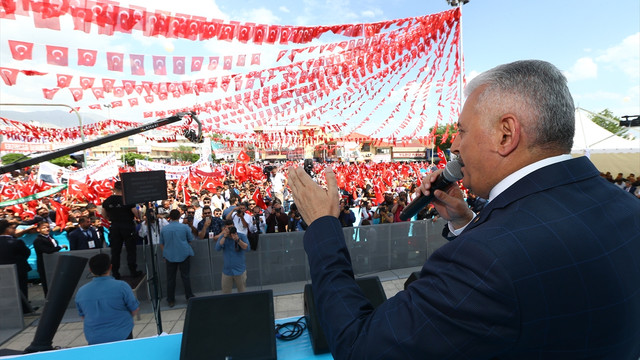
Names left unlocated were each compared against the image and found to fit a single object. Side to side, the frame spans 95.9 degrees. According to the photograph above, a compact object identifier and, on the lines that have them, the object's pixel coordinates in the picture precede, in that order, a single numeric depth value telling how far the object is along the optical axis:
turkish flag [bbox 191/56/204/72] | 5.32
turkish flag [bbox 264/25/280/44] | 5.10
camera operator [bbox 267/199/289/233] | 8.52
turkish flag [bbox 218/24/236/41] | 4.70
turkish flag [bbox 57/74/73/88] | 4.89
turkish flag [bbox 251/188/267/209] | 9.49
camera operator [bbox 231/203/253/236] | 6.44
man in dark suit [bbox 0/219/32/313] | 5.59
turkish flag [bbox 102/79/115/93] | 5.44
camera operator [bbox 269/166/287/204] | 12.08
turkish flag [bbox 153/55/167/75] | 4.99
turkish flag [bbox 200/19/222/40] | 4.53
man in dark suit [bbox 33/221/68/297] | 6.00
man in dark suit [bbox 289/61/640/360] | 0.62
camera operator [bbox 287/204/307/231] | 8.32
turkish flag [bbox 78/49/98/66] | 4.31
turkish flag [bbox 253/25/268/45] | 4.98
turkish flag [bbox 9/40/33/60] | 3.77
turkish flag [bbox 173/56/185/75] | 5.13
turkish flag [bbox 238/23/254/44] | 4.84
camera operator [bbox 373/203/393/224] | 8.62
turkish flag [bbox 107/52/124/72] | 4.51
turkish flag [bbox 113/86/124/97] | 5.58
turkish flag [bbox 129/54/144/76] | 4.68
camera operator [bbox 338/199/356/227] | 8.53
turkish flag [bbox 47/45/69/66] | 4.07
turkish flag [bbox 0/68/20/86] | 4.15
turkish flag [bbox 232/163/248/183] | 14.15
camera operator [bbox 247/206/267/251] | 6.56
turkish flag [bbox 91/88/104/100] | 5.44
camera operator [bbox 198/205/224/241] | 6.80
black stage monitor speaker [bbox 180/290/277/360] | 2.10
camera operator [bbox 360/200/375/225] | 9.46
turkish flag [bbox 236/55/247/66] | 5.73
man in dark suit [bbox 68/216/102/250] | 6.41
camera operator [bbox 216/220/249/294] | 5.69
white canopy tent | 12.42
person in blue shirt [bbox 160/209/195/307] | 5.88
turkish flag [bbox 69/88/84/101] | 5.24
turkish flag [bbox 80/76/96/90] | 5.21
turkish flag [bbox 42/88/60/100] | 5.00
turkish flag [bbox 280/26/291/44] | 5.19
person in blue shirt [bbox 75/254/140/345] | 3.29
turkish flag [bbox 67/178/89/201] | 9.81
